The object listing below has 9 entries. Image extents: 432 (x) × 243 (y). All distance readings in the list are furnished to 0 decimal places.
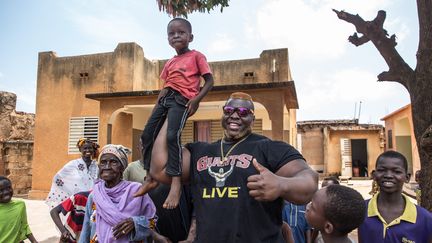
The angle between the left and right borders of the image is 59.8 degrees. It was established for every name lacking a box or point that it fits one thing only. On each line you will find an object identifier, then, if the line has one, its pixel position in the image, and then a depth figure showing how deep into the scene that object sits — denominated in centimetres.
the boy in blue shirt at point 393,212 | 221
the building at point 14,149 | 1457
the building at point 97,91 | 1204
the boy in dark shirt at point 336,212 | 177
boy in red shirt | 227
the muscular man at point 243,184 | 160
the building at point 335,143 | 2114
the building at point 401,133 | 1725
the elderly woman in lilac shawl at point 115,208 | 241
